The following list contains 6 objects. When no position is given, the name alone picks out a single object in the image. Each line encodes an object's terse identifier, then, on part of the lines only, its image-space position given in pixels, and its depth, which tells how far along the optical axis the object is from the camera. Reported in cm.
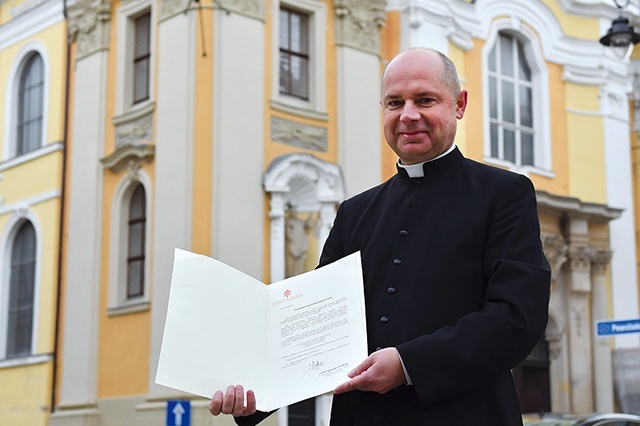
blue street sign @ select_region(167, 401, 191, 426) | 1576
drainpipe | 1966
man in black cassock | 294
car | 1245
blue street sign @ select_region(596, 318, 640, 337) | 1290
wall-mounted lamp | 1414
